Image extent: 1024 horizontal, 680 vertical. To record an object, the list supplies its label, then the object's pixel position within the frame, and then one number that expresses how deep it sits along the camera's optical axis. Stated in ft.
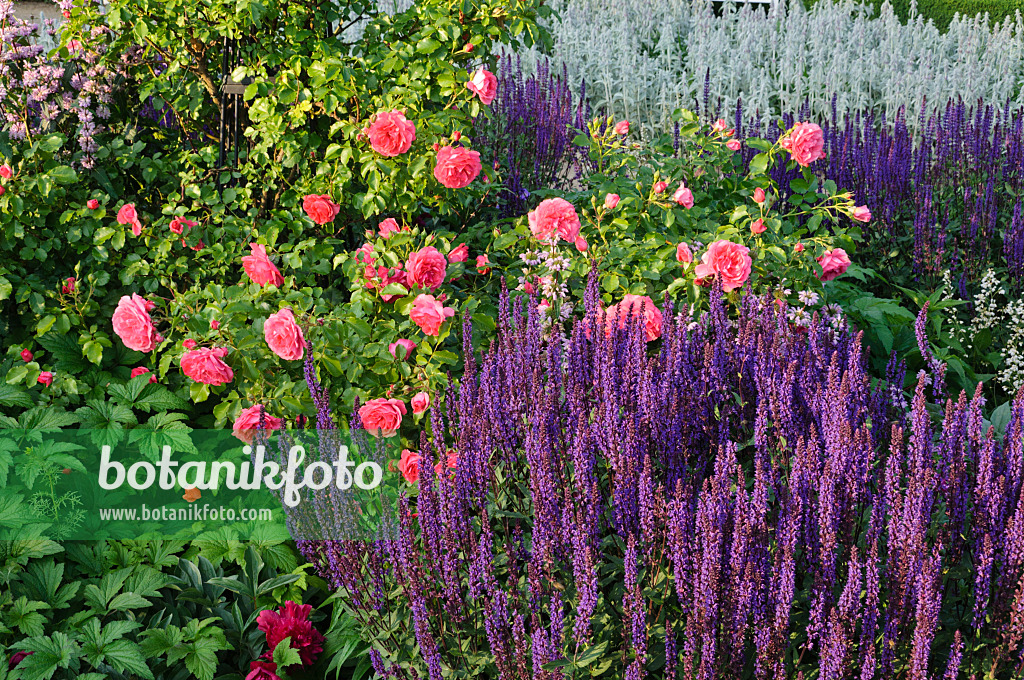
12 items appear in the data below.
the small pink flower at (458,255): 9.02
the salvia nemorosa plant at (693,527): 4.25
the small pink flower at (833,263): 9.69
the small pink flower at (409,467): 7.06
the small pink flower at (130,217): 9.47
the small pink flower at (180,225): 9.43
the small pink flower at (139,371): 8.61
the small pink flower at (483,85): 9.50
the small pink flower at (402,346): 7.93
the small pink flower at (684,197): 9.99
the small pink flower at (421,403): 7.66
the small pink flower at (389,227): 9.11
